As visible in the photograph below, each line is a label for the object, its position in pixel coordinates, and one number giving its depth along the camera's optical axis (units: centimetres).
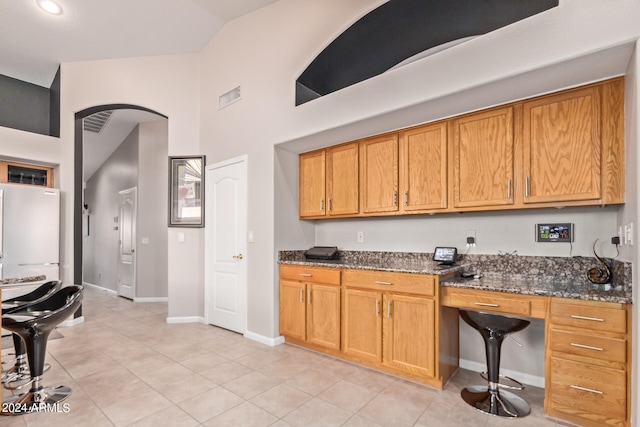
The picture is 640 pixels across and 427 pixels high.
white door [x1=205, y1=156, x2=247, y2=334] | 411
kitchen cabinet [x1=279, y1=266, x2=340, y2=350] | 323
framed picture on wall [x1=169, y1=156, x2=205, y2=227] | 468
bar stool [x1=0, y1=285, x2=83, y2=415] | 228
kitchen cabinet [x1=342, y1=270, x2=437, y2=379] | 260
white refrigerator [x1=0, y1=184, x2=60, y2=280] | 396
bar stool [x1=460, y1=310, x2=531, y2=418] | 225
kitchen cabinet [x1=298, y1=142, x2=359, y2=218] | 349
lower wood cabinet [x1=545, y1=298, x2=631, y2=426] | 191
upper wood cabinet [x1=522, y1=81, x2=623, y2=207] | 221
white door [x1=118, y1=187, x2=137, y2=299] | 630
